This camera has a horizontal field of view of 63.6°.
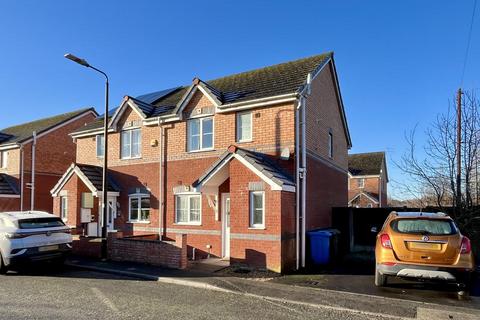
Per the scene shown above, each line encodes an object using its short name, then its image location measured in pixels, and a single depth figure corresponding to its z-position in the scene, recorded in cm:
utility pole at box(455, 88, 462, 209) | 1353
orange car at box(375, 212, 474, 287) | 804
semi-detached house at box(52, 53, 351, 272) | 1175
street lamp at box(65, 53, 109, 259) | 1280
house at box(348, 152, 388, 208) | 4334
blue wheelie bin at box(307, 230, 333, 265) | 1255
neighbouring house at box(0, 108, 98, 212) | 2283
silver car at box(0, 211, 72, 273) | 1048
